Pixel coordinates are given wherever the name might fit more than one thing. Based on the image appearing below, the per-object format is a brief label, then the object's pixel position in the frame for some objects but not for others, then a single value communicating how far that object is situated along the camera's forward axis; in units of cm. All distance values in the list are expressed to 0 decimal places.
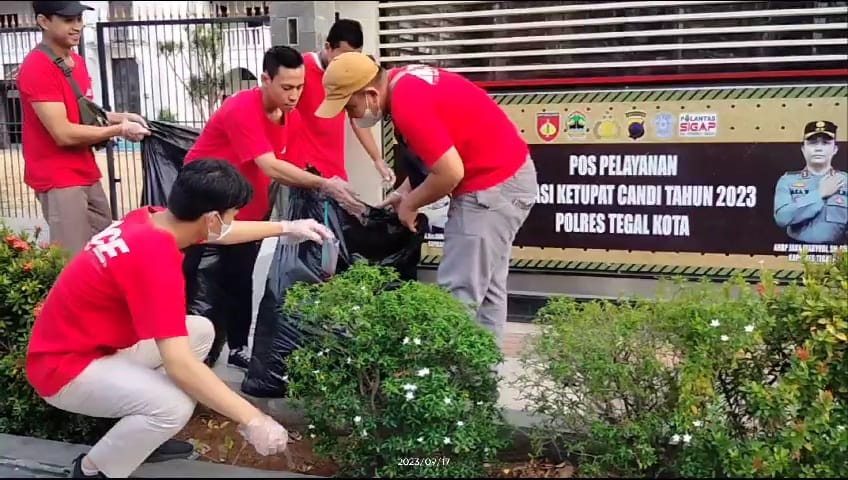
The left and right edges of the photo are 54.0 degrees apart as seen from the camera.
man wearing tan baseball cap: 318
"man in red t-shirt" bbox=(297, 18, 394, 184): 422
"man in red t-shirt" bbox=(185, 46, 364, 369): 372
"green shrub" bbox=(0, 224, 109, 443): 338
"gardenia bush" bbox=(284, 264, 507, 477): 269
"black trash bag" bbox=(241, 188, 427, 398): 355
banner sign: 480
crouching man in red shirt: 257
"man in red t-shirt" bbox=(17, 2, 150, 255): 404
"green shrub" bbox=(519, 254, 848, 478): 257
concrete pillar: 580
